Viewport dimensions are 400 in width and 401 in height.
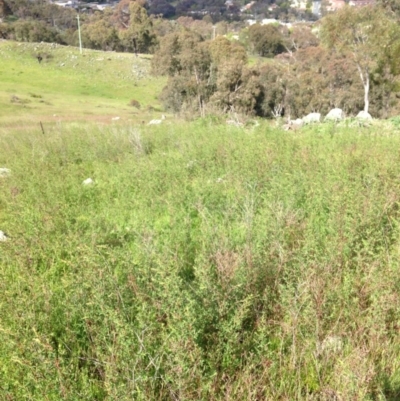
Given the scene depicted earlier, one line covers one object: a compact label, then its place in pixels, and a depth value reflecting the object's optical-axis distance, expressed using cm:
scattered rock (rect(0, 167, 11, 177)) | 743
